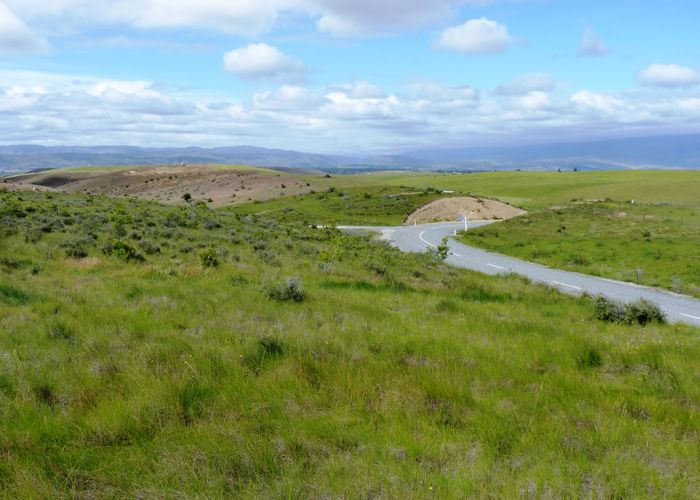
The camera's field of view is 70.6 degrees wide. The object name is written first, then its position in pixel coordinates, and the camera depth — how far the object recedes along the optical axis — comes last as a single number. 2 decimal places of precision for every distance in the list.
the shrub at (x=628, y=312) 12.80
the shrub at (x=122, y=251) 18.79
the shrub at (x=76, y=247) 18.81
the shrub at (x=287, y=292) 12.27
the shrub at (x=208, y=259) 18.39
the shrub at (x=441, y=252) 27.47
